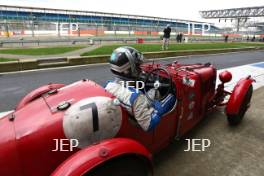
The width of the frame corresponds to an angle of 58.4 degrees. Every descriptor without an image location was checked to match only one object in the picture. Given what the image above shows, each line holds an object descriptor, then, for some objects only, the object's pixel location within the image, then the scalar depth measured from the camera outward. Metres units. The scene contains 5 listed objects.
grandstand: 24.12
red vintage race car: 1.81
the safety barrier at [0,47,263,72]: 8.12
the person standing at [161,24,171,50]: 14.85
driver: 2.28
